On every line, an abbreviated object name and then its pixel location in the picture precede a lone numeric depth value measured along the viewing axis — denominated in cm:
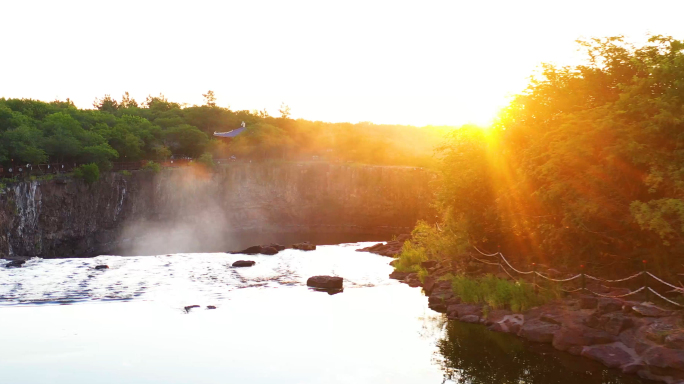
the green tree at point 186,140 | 10500
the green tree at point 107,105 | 12805
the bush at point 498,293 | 2744
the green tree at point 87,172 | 6762
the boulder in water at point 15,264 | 4528
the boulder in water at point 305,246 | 6444
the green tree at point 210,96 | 16500
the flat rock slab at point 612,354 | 2097
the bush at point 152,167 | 8570
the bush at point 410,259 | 4550
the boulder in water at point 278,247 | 6244
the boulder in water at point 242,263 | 5003
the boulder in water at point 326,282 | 3881
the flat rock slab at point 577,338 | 2250
